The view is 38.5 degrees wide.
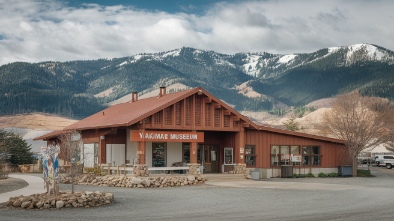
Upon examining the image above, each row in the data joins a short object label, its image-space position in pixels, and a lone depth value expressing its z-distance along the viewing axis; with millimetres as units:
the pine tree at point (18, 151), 54775
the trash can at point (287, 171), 41516
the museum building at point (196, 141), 35312
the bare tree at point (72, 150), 23441
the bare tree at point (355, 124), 45241
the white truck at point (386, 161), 65188
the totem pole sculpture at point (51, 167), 21766
